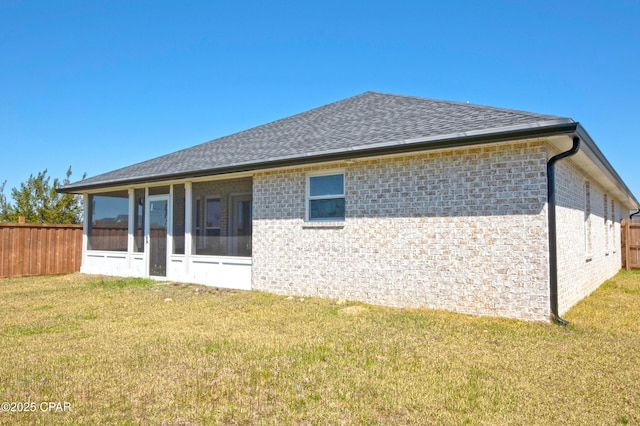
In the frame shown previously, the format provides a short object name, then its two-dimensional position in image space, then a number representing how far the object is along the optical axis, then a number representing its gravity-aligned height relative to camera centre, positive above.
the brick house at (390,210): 6.89 +0.42
